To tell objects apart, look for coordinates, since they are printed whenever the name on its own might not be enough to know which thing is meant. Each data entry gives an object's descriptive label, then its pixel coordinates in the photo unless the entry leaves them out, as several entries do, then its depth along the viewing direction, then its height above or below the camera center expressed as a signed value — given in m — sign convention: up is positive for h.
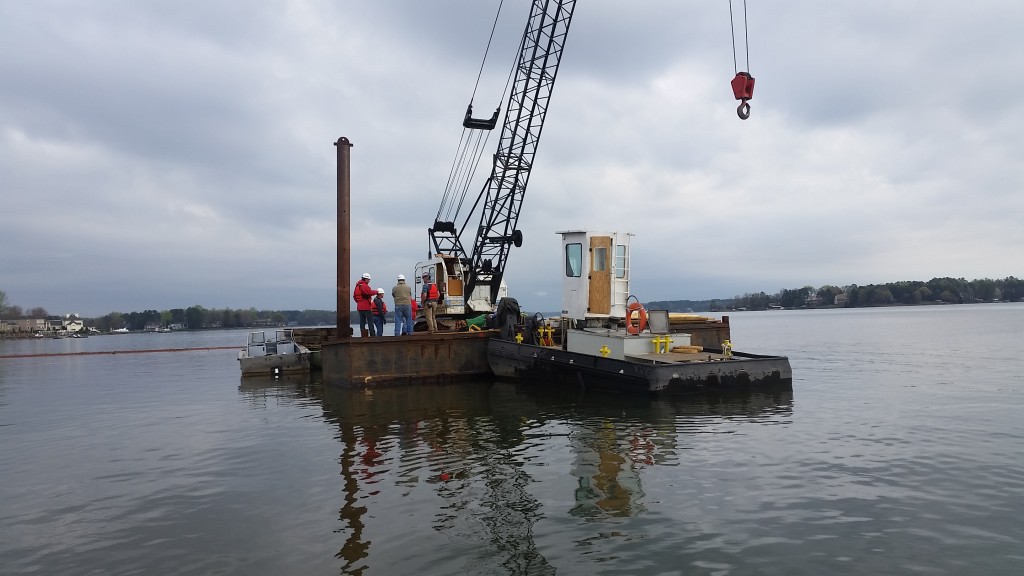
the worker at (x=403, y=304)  19.31 +0.33
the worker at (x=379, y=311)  19.98 +0.13
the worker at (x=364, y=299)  19.70 +0.52
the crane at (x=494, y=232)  24.25 +3.38
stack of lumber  15.34 -0.99
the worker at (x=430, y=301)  20.58 +0.45
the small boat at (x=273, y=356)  23.05 -1.43
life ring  15.01 -0.27
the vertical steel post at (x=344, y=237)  19.98 +2.50
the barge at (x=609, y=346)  13.74 -0.93
